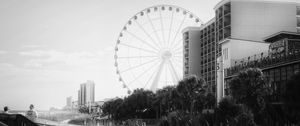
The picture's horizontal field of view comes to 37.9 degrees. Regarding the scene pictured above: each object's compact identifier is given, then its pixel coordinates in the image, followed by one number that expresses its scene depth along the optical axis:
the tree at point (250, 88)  45.88
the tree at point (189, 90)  63.78
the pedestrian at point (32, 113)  19.11
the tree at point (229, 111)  36.59
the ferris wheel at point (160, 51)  80.81
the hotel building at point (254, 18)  99.88
